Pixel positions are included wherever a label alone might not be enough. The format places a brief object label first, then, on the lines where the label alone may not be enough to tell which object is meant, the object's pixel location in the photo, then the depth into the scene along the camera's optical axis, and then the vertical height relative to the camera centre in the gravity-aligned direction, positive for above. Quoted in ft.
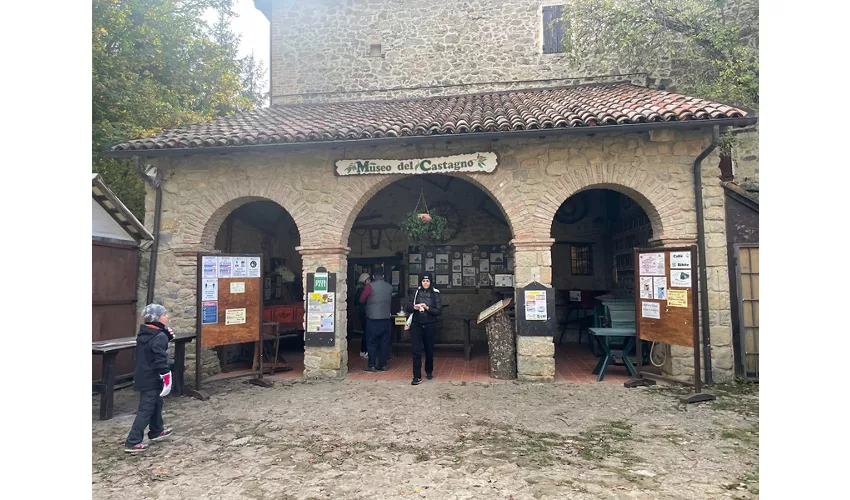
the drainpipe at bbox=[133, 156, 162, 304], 22.82 +4.01
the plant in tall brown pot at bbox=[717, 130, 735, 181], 27.27 +6.27
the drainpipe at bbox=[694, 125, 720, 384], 20.76 -0.46
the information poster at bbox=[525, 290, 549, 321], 21.34 -2.09
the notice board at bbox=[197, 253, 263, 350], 20.20 -1.58
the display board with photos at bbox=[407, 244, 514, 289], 33.01 -0.12
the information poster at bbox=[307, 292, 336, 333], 22.41 -2.41
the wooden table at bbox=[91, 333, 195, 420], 16.58 -4.01
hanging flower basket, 25.49 +2.16
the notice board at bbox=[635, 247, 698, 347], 18.42 -1.47
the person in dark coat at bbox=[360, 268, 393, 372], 23.86 -2.83
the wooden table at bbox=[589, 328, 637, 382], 21.42 -3.95
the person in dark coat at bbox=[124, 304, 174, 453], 13.75 -3.31
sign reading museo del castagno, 21.84 +4.92
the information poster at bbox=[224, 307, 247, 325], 20.83 -2.42
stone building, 20.97 +4.58
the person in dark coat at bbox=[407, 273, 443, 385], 21.17 -2.66
